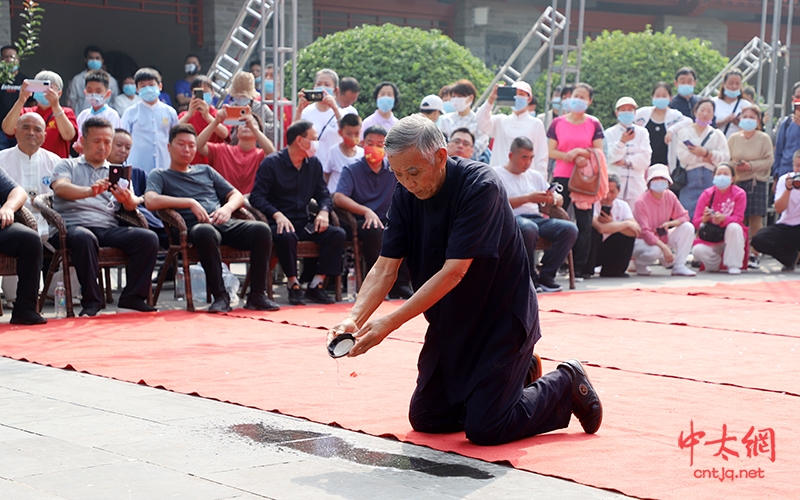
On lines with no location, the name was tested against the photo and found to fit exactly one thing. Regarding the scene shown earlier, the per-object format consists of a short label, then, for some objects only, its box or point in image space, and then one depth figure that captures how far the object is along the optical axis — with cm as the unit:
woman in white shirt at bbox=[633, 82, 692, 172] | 1333
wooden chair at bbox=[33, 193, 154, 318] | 832
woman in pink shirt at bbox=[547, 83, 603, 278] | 1158
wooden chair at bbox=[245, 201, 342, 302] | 955
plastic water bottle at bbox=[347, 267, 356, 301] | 990
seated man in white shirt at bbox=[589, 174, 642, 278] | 1193
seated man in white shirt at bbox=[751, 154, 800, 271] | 1289
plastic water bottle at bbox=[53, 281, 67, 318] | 845
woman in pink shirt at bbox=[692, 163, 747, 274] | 1265
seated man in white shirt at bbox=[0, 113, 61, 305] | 895
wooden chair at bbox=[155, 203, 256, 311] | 880
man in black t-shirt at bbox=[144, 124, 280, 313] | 884
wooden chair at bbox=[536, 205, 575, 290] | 1107
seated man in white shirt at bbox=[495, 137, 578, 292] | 1055
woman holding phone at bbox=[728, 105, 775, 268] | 1333
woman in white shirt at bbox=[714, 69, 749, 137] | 1405
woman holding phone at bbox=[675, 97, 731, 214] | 1298
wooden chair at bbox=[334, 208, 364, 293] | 993
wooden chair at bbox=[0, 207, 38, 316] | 794
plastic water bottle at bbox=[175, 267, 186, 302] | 978
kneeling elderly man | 432
